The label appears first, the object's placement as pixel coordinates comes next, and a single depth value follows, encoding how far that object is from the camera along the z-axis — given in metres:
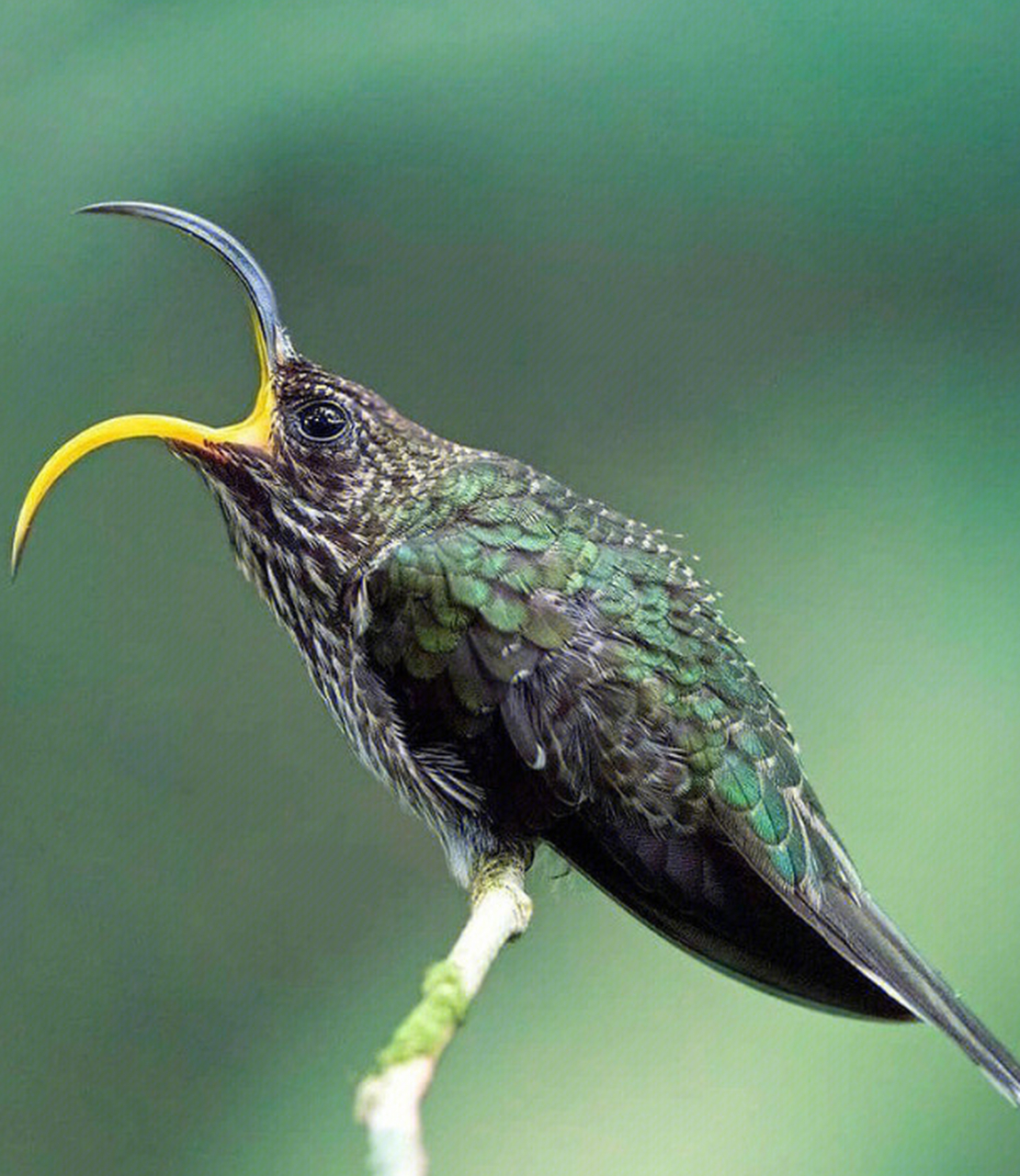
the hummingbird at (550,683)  2.32
